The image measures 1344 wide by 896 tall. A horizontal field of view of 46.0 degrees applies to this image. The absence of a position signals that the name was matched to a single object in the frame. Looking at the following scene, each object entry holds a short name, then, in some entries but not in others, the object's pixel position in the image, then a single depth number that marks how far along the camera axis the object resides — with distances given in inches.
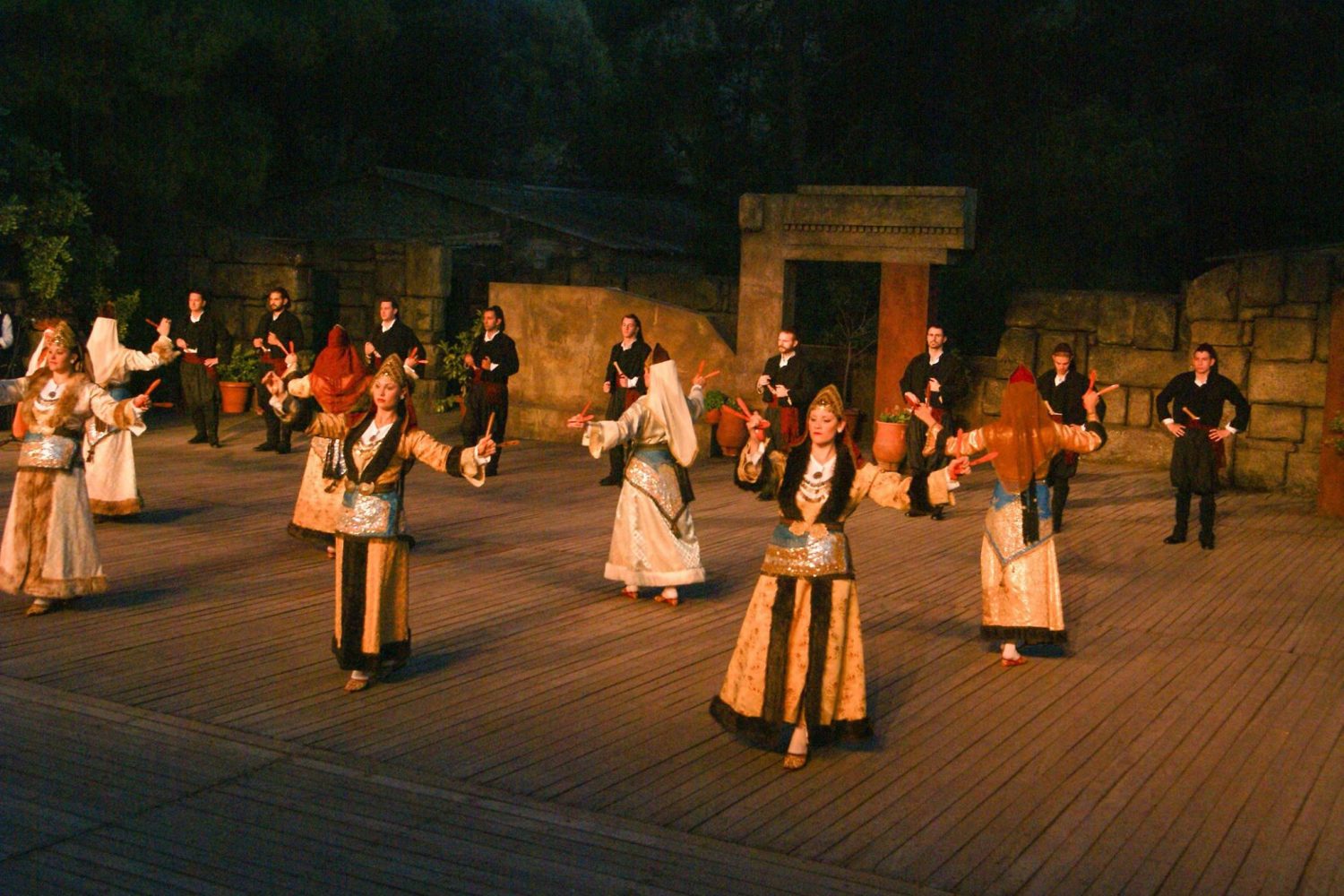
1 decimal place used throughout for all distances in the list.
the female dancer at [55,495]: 357.4
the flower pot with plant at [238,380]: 768.3
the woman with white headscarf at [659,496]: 389.4
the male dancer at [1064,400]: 503.2
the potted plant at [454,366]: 761.0
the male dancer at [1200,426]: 479.5
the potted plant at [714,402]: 617.6
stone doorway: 614.9
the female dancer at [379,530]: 307.3
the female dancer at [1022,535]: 331.9
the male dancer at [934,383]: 545.0
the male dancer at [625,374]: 575.2
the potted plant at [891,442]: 592.4
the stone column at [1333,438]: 538.3
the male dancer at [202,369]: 635.0
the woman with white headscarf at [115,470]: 482.3
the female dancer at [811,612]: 272.4
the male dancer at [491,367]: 608.4
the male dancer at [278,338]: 609.6
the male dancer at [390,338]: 607.8
